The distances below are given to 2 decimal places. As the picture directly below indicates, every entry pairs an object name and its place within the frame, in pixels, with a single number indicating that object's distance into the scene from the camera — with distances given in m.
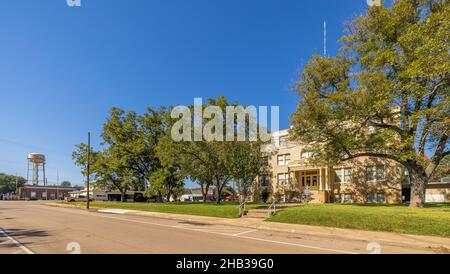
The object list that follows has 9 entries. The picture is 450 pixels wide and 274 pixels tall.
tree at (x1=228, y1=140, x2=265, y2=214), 21.44
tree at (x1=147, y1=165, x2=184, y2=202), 36.42
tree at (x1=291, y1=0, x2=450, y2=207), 17.16
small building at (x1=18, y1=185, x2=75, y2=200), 102.44
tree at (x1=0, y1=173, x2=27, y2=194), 113.89
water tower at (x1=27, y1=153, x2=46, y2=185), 110.38
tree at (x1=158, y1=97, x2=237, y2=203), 29.64
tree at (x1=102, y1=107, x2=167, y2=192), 41.78
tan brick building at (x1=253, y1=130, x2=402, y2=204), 31.36
